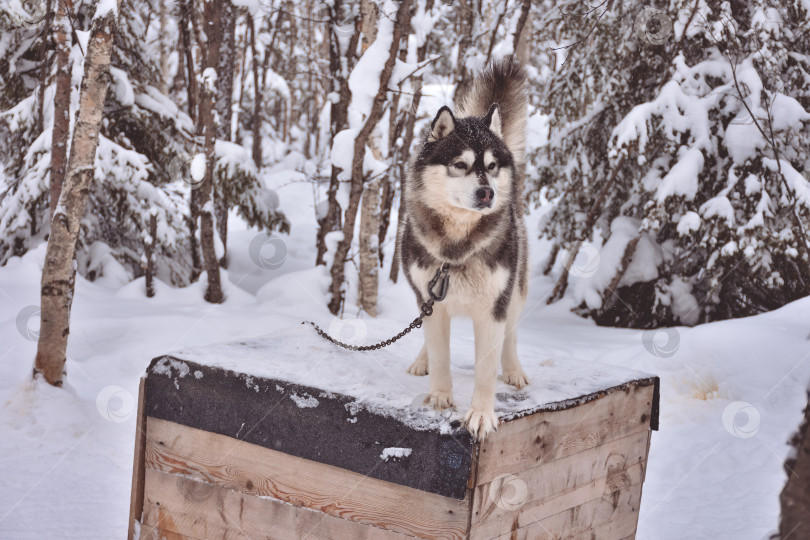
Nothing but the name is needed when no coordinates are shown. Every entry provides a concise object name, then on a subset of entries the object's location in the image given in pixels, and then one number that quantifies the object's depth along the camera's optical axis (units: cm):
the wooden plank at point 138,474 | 294
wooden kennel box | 239
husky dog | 247
